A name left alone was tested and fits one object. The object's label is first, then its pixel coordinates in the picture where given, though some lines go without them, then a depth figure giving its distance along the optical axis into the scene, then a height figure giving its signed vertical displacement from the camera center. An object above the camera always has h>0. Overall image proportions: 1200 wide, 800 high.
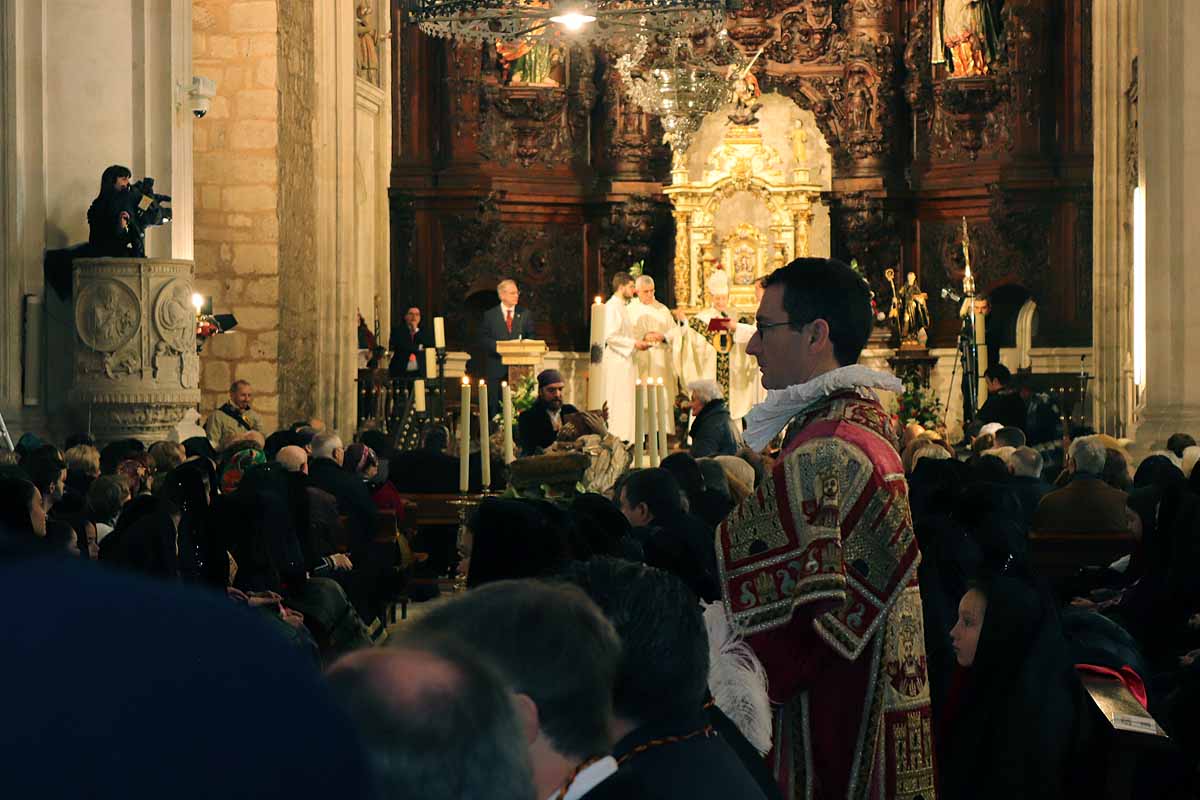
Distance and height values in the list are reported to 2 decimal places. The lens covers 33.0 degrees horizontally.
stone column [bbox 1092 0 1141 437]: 22.39 +1.57
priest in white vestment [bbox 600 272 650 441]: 21.64 -0.20
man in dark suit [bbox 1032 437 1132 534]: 9.19 -0.78
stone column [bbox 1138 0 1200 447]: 16.42 +0.96
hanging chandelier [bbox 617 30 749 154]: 19.17 +2.46
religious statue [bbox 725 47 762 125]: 25.59 +3.12
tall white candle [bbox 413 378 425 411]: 19.09 -0.47
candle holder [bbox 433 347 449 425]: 20.95 -0.50
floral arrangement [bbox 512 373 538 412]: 21.09 -0.53
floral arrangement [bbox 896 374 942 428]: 23.36 -0.80
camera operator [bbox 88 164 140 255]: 13.36 +0.87
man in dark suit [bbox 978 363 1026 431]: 19.92 -0.62
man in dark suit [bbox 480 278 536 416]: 24.30 +0.23
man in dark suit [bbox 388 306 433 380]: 23.05 -0.05
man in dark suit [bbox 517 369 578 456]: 14.91 -0.55
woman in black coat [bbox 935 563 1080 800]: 4.41 -0.78
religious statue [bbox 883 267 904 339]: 26.33 +0.41
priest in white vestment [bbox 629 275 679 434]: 21.62 +0.14
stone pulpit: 13.46 +0.10
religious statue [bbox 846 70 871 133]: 27.36 +3.23
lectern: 22.82 -0.13
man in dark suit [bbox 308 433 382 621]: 9.02 -0.83
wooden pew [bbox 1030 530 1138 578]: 8.87 -0.93
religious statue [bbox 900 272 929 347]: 26.05 +0.35
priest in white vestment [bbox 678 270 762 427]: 22.67 -0.15
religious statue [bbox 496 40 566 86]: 27.06 +3.73
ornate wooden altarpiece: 26.83 +1.72
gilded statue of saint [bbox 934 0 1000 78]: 26.34 +3.98
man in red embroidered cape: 3.51 -0.43
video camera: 13.46 +0.92
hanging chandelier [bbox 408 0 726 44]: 14.02 +2.33
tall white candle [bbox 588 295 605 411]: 20.86 -0.24
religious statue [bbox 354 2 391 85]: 24.92 +3.80
